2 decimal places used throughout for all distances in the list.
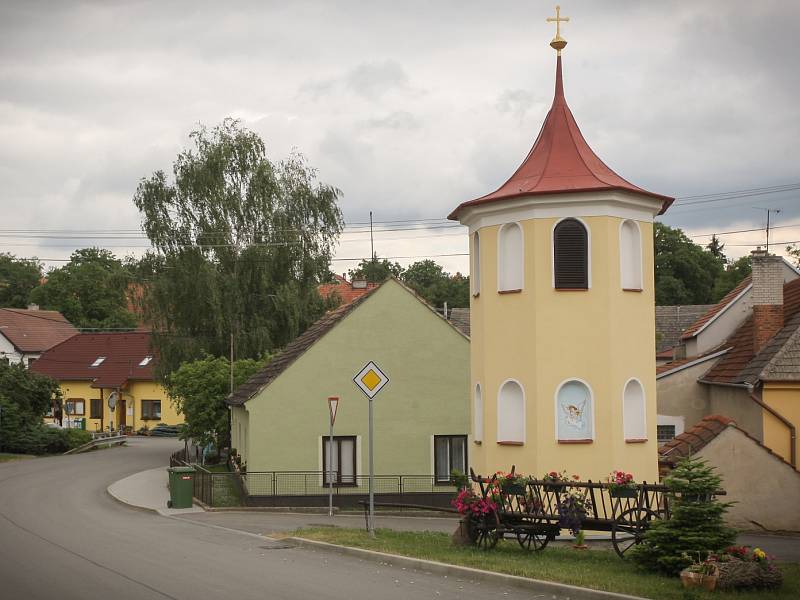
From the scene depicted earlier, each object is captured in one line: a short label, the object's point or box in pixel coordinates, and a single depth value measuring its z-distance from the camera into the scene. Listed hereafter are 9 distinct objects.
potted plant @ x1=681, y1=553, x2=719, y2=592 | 11.02
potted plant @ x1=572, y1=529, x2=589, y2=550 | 14.74
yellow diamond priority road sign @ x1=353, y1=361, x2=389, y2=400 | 17.70
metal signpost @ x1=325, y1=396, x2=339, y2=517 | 24.47
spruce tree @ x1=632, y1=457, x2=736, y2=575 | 11.93
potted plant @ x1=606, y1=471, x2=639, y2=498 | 13.77
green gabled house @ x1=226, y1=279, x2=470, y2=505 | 29.92
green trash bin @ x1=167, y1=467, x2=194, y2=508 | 27.19
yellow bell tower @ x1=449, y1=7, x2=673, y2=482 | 18.72
